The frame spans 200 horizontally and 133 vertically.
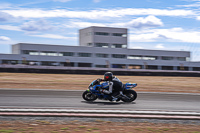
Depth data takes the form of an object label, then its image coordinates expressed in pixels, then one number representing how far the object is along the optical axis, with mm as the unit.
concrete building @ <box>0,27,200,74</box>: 81438
